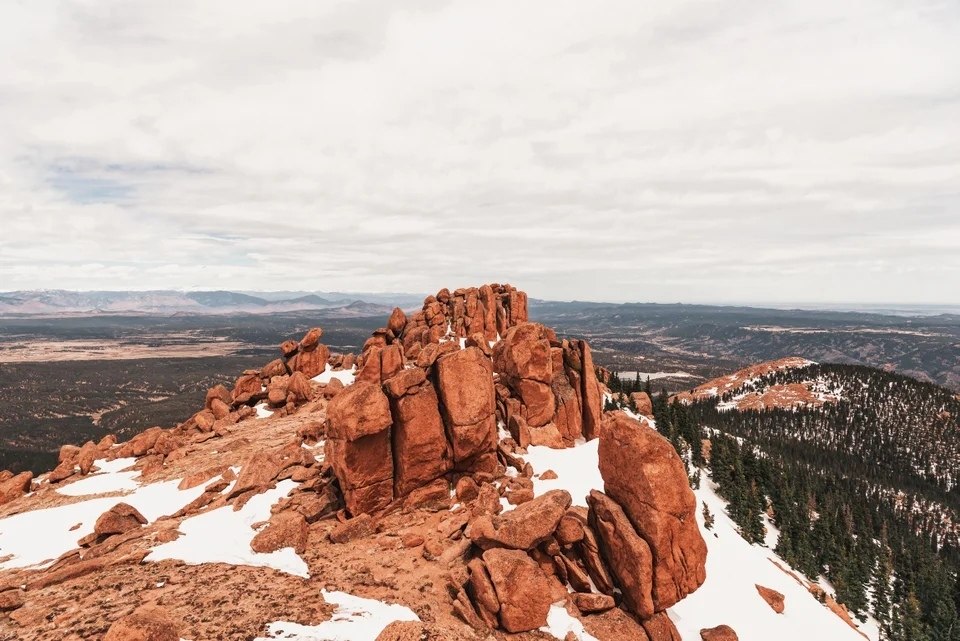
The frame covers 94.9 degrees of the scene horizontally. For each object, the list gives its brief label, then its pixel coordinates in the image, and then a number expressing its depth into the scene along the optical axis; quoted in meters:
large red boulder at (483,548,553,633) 22.44
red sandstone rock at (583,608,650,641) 22.98
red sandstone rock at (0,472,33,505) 45.16
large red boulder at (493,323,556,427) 46.81
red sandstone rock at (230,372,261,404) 64.75
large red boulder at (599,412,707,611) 25.05
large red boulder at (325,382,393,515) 32.41
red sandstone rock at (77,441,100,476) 49.47
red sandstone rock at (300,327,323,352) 72.56
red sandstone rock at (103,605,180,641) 16.39
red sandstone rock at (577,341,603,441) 49.56
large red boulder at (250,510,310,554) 27.94
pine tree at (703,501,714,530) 65.92
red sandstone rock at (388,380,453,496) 34.22
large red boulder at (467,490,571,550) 25.12
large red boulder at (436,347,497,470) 35.53
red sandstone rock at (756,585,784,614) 33.41
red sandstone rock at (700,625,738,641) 25.66
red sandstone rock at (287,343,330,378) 71.81
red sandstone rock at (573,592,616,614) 24.07
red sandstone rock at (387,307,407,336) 82.18
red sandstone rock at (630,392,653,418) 111.09
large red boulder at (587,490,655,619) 24.50
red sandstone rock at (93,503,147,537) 32.31
